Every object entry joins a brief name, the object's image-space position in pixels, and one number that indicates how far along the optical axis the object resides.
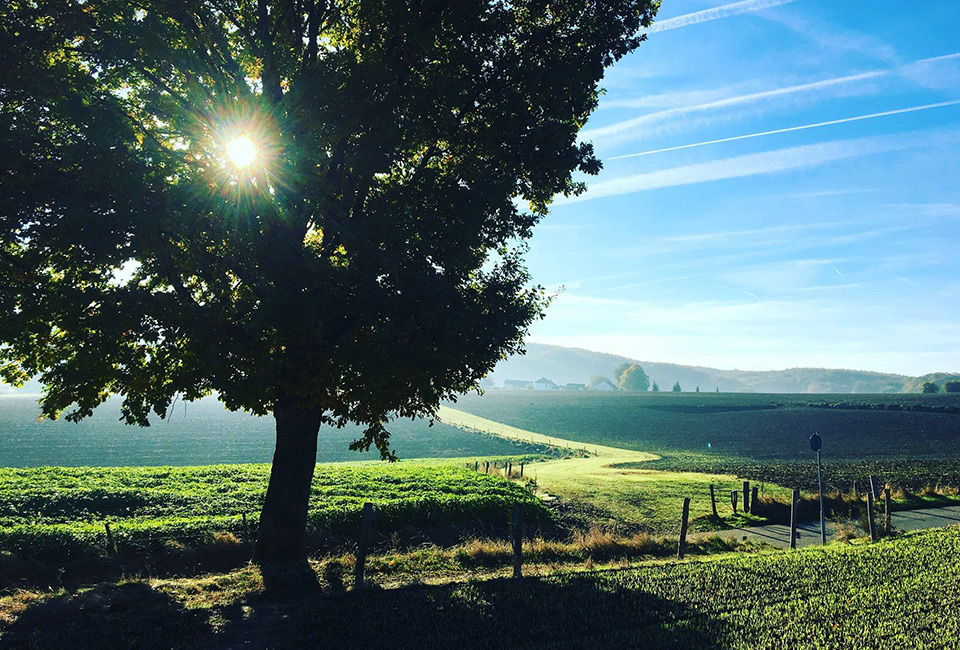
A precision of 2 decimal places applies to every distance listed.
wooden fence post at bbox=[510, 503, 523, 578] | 12.76
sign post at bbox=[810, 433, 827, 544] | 18.52
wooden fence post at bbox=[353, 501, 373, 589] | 12.21
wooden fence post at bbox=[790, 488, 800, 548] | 18.27
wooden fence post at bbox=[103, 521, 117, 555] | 14.32
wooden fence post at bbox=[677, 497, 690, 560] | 15.91
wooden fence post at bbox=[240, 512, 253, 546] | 15.42
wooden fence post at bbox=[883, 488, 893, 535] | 19.11
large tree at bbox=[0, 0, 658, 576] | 11.39
